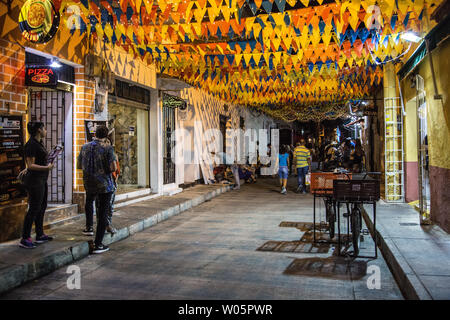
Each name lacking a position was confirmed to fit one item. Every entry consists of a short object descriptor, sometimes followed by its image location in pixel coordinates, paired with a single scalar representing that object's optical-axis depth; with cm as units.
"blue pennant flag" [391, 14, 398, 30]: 776
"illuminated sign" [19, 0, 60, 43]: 590
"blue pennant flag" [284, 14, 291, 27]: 732
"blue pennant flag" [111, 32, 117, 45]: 890
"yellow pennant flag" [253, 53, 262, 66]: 1023
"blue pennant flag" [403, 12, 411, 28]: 739
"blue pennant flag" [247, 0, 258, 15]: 664
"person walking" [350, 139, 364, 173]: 1415
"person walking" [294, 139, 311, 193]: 1426
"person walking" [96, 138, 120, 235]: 625
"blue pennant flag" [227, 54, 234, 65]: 1033
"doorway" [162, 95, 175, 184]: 1290
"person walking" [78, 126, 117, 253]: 608
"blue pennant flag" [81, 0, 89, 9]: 644
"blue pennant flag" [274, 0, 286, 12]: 622
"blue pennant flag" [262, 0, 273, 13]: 630
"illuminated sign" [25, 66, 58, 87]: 647
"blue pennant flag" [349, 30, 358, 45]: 852
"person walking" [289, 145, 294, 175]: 2516
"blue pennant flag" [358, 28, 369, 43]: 855
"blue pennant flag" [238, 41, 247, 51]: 927
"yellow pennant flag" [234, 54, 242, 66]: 1011
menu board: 587
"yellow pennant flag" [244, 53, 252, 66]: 1032
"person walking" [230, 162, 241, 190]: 1630
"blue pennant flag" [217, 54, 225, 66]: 1044
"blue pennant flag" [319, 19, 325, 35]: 763
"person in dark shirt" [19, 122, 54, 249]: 560
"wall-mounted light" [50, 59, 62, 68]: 727
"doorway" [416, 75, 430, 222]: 738
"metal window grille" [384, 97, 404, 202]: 1004
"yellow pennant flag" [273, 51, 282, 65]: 1027
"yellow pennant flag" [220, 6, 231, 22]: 687
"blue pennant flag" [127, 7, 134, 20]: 717
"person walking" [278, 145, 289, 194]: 1460
